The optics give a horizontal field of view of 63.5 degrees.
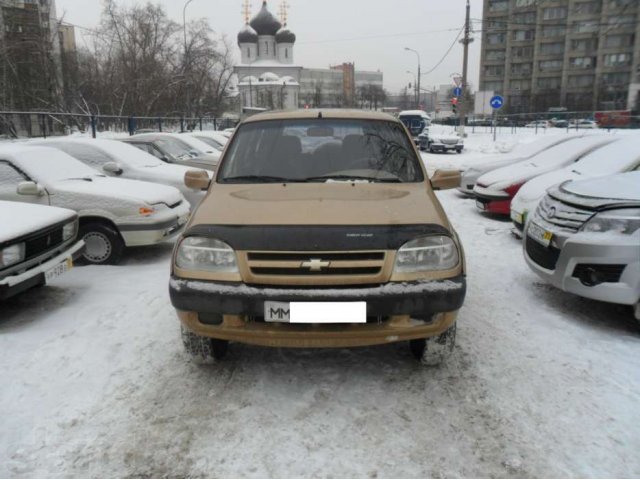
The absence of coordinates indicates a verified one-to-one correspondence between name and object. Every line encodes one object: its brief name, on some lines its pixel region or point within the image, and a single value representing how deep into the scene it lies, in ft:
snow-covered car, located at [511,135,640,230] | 22.52
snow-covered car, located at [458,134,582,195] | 36.76
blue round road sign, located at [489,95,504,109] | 81.58
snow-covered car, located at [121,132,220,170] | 35.42
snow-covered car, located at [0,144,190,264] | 20.86
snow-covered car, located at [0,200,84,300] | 14.12
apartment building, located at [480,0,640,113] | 241.35
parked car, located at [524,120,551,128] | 150.82
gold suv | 9.87
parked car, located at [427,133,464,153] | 89.56
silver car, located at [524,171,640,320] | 13.47
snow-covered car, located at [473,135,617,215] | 29.96
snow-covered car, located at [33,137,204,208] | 27.55
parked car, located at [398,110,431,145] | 127.49
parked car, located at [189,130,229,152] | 49.88
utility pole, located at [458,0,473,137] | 88.17
